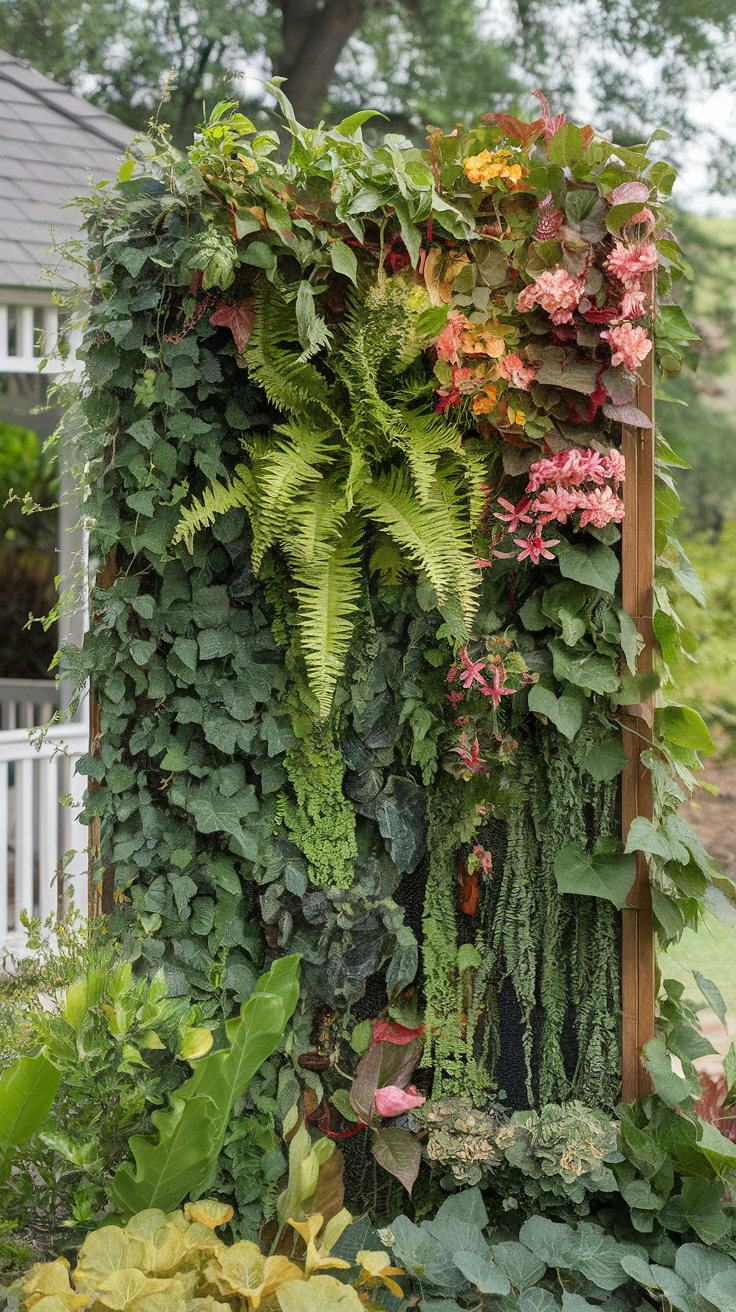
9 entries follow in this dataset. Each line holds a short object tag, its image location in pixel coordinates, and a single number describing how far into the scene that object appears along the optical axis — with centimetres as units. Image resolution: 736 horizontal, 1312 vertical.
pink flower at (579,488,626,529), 503
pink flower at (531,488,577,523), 503
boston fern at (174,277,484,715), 500
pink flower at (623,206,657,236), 500
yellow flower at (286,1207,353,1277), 478
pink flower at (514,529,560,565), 504
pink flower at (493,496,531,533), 505
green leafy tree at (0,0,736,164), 1340
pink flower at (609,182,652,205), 497
